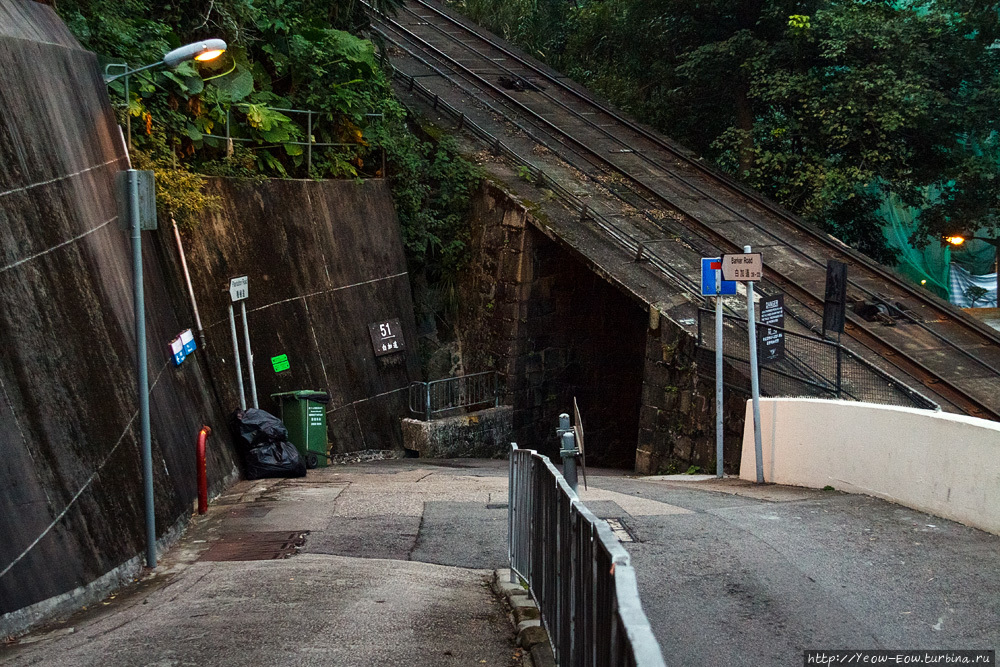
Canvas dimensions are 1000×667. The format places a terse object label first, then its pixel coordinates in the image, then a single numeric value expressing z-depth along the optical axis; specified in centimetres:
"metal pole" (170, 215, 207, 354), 1374
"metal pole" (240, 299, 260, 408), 1450
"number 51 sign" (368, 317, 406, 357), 1811
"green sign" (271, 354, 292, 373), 1553
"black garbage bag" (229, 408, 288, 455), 1339
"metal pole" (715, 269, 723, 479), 1423
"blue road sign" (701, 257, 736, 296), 1420
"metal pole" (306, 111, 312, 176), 1744
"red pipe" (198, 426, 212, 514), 1057
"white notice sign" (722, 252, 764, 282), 1338
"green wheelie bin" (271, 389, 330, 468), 1503
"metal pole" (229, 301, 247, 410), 1423
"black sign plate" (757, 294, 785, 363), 1488
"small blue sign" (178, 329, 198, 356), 1205
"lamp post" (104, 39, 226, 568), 848
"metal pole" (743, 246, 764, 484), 1312
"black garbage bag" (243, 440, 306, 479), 1340
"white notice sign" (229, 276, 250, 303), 1458
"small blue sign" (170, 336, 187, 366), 1165
